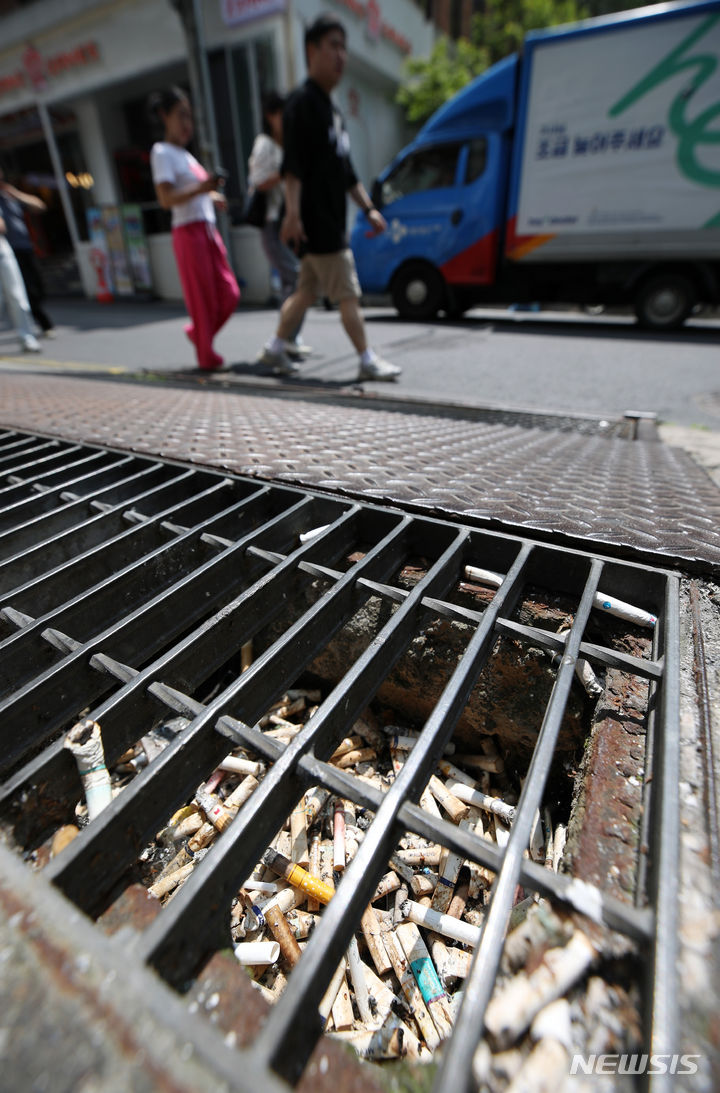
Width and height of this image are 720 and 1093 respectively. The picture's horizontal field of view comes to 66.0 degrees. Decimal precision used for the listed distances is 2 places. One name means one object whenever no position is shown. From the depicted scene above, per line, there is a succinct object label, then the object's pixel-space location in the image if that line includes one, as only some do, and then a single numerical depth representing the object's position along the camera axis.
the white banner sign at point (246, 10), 11.45
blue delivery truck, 6.55
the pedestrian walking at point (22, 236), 6.82
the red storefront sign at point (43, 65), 14.32
